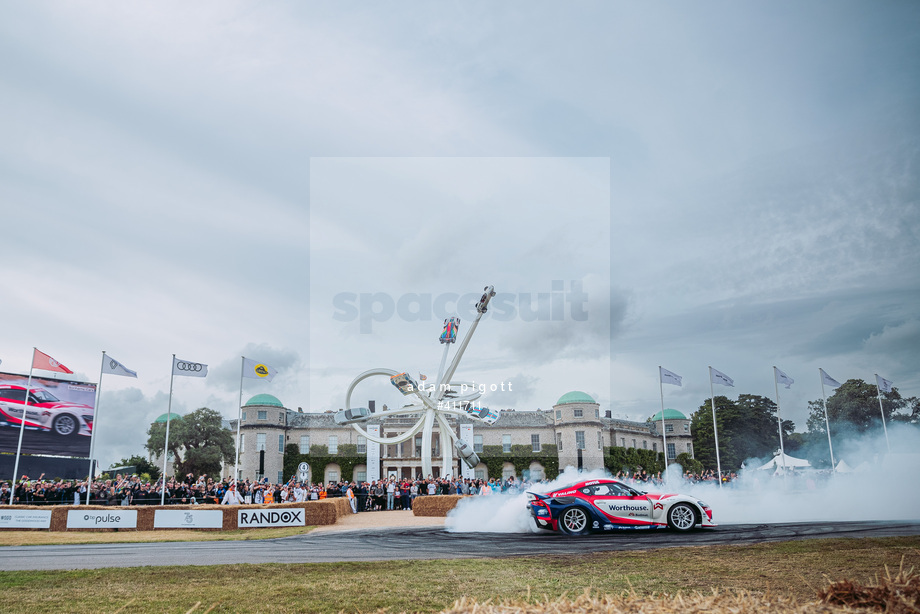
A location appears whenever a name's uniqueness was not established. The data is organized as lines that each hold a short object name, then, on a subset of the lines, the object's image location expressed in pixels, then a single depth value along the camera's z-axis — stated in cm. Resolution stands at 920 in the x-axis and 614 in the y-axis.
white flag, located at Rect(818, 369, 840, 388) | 4881
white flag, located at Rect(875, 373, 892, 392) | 4812
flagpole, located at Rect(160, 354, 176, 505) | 3684
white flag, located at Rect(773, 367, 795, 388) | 4975
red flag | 3772
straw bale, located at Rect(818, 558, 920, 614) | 351
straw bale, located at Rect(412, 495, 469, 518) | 3108
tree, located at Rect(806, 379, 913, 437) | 7350
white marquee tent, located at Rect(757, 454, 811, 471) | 5422
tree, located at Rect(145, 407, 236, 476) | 7394
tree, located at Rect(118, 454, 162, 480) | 8248
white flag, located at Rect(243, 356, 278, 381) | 3994
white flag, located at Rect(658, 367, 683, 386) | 4903
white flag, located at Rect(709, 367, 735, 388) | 4848
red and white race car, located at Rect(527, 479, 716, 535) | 1884
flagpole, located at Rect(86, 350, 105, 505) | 3512
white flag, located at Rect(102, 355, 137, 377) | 3609
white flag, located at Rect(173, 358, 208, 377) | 3725
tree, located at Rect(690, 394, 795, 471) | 9188
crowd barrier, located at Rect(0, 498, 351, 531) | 2592
